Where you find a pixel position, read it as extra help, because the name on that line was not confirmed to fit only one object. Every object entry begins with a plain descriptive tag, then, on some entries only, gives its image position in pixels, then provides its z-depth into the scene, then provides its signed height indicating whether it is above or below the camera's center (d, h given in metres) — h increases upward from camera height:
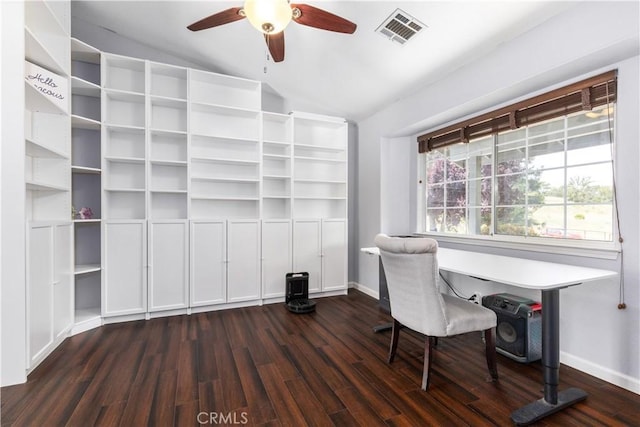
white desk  1.61 -0.54
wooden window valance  2.08 +0.87
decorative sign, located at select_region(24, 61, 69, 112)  2.30 +1.06
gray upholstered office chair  1.83 -0.60
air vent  2.36 +1.55
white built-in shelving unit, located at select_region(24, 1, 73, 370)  2.14 +0.31
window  2.19 +0.28
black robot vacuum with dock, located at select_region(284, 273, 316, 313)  3.59 -0.95
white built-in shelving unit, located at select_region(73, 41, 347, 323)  3.11 +0.24
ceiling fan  1.72 +1.27
